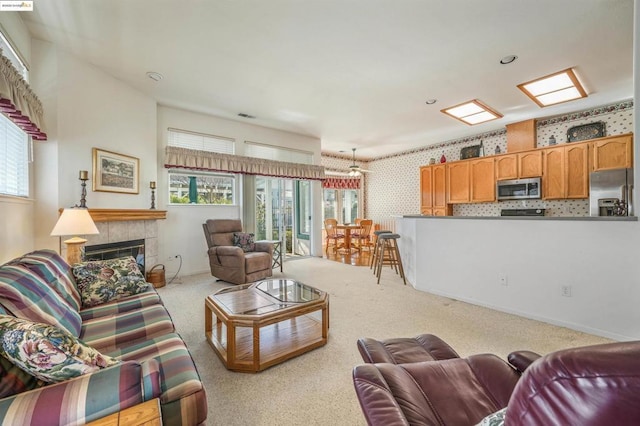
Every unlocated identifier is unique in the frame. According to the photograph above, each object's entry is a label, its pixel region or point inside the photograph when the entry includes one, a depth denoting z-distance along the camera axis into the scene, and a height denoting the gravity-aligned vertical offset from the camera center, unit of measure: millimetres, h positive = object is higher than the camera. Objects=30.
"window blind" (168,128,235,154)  4355 +1258
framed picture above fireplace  3176 +528
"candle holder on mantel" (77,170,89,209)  2739 +265
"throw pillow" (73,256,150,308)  1900 -548
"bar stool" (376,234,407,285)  4014 -622
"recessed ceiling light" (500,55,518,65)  2853 +1727
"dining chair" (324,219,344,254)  6902 -535
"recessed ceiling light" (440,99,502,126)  4120 +1708
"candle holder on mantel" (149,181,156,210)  3851 +284
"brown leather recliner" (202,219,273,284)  3688 -682
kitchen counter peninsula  2219 -593
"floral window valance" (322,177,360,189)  7582 +848
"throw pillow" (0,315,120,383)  793 -445
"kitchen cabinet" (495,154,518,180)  4848 +862
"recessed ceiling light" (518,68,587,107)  3238 +1687
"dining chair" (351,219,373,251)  6789 -620
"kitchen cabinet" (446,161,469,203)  5566 +652
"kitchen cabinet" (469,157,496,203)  5168 +637
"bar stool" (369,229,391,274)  4523 -635
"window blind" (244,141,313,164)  5207 +1269
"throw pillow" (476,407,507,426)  570 -479
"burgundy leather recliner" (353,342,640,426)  350 -551
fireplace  3080 -507
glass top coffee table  1805 -897
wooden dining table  6613 -639
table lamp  2188 -118
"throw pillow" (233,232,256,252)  4277 -503
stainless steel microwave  4586 +414
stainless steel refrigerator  3314 +286
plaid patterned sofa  753 -576
